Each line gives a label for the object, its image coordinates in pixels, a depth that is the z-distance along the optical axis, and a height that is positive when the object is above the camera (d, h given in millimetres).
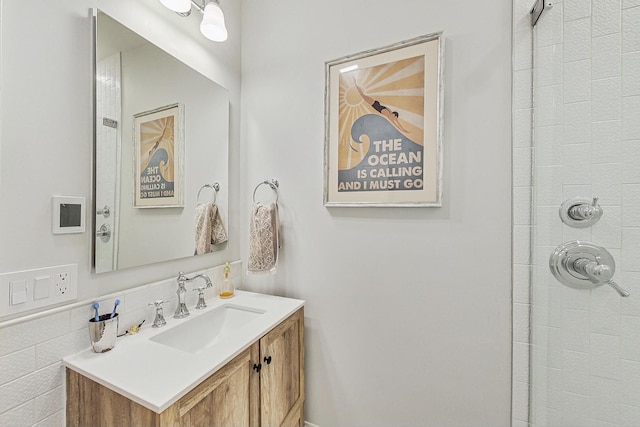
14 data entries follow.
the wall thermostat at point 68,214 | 886 -14
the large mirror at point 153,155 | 1015 +254
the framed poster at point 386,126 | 1180 +413
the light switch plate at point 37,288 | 781 -248
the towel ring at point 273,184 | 1551 +162
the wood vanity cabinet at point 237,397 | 762 -626
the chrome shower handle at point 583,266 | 866 -173
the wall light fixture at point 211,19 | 1253 +905
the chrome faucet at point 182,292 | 1241 -384
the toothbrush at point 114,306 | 967 -361
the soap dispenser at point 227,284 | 1529 -418
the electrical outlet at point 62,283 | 885 -246
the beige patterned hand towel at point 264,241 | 1444 -162
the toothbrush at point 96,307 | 932 -346
